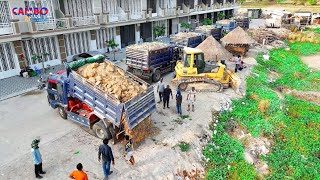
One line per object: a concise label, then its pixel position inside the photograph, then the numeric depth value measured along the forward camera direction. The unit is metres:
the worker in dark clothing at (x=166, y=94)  13.61
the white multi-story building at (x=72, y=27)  18.23
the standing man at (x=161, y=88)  14.16
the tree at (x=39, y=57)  18.56
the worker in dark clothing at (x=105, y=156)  8.39
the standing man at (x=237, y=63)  20.58
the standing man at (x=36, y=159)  8.48
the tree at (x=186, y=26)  35.80
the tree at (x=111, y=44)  23.71
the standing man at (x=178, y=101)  12.90
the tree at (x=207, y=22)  43.09
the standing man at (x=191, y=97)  13.70
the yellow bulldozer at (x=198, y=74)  16.08
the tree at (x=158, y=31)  30.18
